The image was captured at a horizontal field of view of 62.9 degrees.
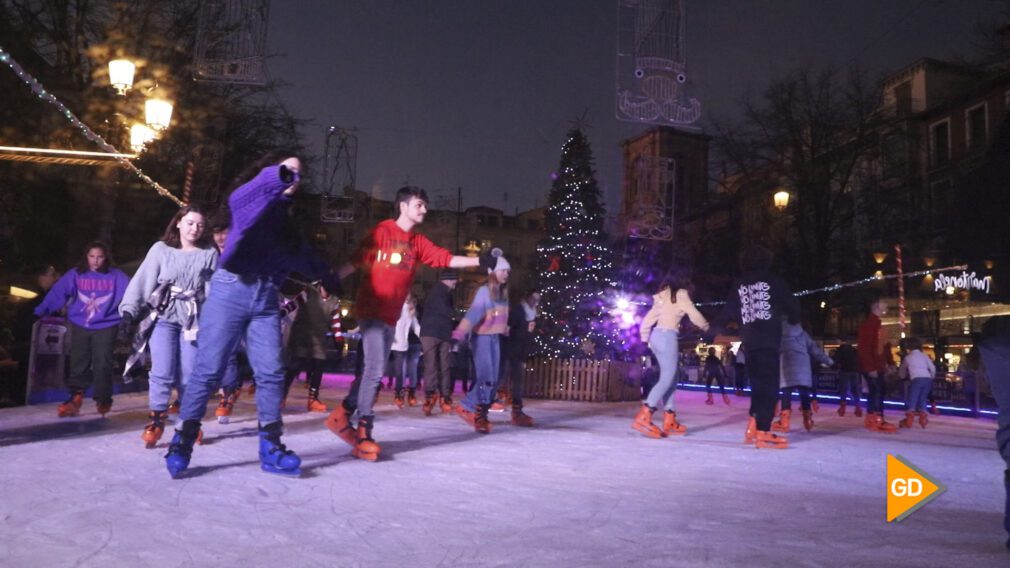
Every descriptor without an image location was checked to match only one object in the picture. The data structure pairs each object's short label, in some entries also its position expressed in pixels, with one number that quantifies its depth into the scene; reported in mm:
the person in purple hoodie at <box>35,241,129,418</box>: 7832
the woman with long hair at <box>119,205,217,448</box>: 5793
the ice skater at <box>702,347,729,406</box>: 18419
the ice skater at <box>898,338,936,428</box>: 11219
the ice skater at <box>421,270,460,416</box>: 10422
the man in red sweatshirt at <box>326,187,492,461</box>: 5523
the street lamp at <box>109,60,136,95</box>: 12000
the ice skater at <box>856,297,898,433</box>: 10898
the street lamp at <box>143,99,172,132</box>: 12219
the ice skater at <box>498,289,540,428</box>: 9039
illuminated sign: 20477
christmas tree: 17609
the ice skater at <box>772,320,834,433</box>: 9352
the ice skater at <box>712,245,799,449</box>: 7328
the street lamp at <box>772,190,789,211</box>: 24328
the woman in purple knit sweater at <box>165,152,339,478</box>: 4461
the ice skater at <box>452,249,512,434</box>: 7914
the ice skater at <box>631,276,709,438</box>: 8211
